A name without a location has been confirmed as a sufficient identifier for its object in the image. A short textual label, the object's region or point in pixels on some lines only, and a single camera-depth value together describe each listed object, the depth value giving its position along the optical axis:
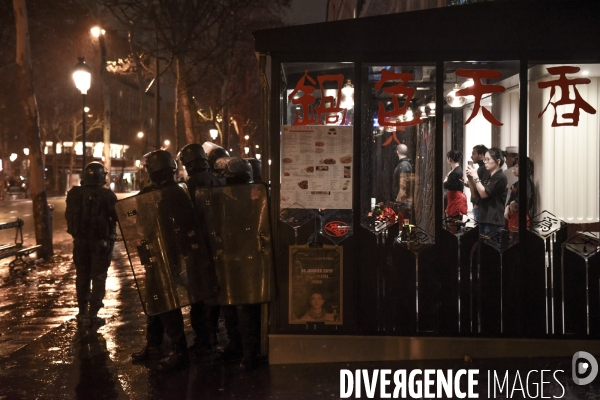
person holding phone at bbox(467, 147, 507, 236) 6.66
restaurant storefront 6.36
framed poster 6.45
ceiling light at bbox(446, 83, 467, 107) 6.60
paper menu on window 6.44
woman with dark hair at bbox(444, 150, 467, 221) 6.58
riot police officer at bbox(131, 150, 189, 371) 6.42
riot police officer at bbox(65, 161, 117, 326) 8.52
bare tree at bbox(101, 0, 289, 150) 21.30
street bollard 15.65
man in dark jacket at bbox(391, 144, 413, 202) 7.09
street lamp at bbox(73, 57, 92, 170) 16.48
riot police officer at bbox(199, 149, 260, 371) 6.43
